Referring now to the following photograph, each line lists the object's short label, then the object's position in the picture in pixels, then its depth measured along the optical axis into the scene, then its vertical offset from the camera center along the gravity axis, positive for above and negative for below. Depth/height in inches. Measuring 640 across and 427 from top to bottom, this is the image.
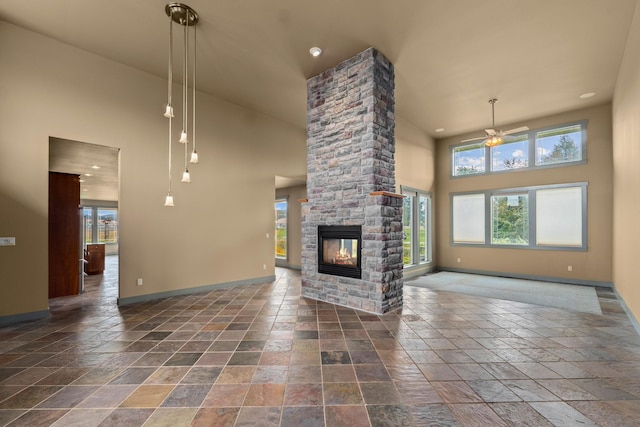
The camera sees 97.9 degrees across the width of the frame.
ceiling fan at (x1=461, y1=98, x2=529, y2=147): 211.6 +64.2
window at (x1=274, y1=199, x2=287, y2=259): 346.7 -14.3
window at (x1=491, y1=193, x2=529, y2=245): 275.7 -2.4
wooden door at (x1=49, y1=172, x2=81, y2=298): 195.5 -12.2
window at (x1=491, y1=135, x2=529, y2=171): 275.9 +63.3
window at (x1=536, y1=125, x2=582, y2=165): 251.0 +66.4
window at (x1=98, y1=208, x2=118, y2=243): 501.0 -14.8
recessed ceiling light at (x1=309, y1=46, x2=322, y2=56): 157.5 +94.8
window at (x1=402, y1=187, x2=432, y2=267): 290.4 -11.4
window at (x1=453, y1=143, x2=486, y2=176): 303.3 +64.7
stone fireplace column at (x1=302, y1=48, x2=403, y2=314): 158.2 +24.1
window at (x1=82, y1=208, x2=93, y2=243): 483.2 -12.4
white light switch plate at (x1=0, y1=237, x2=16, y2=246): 139.0 -12.1
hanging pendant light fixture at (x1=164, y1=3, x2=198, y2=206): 127.5 +95.9
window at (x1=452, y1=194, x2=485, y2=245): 302.2 -2.5
